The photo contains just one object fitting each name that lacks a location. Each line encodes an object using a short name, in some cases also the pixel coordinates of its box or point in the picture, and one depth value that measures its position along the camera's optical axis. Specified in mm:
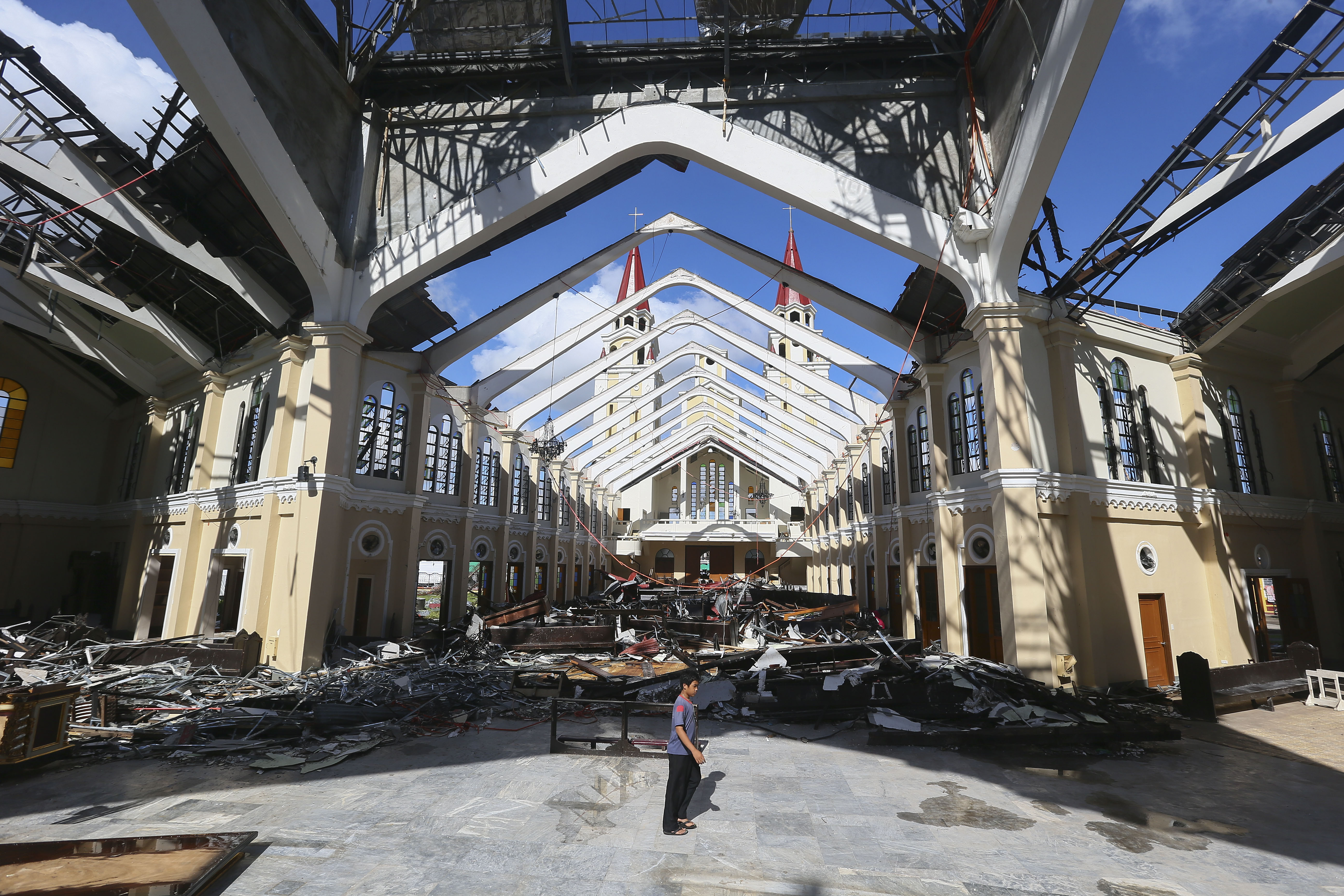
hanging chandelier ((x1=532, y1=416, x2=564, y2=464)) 23781
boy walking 5477
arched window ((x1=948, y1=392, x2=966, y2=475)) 14188
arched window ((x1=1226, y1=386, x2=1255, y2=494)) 14234
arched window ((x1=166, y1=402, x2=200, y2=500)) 18562
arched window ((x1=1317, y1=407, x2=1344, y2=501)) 15727
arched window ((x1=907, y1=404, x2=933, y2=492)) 17234
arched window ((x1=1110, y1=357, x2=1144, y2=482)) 12977
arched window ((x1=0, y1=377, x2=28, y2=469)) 20422
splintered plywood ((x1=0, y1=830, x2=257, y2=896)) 4105
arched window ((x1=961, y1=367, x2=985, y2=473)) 13680
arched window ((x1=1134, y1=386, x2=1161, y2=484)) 13242
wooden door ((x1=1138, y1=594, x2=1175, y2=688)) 12289
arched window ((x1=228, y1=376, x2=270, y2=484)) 15586
